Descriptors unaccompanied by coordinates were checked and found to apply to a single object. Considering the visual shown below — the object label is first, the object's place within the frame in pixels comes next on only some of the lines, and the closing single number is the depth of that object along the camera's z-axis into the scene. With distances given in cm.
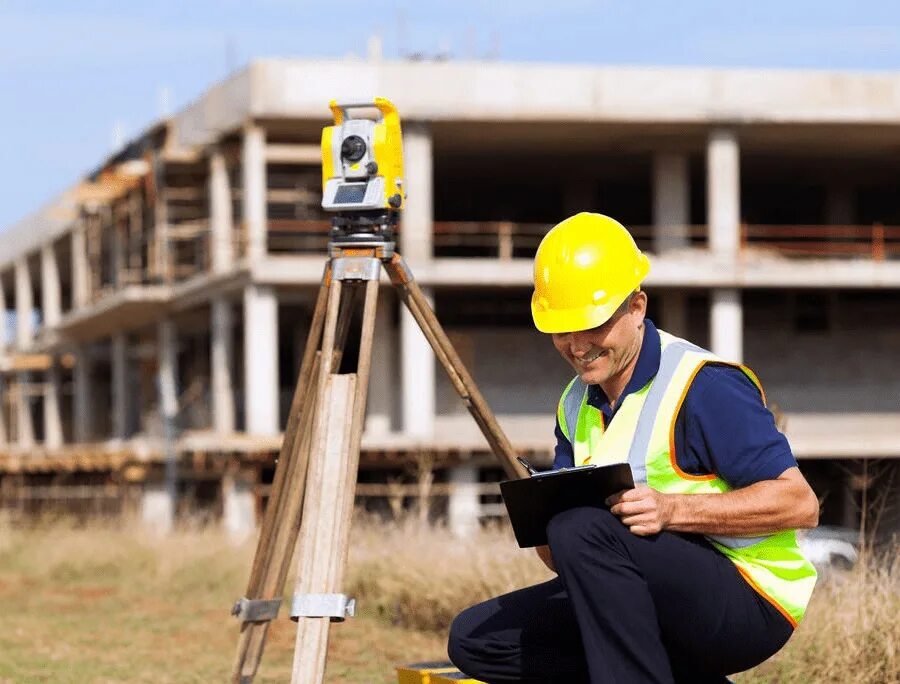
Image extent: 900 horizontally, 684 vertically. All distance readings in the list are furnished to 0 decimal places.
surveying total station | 488
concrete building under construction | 2872
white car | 1680
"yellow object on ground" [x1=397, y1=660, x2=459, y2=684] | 445
